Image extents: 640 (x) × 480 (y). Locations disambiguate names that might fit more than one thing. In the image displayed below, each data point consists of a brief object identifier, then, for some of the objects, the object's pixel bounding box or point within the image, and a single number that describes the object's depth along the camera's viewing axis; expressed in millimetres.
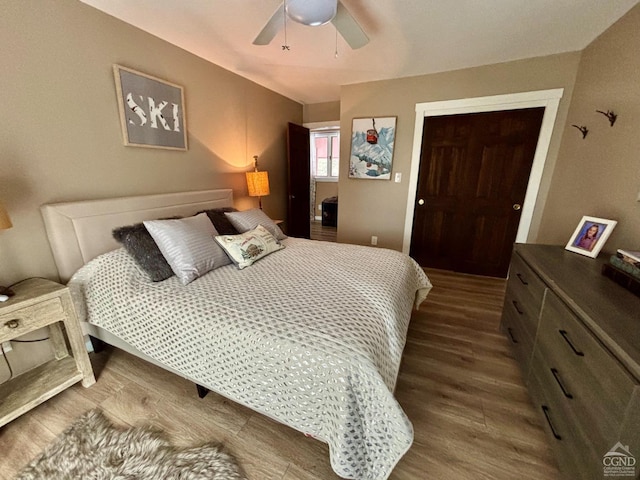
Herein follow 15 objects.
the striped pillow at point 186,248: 1644
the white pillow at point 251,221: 2332
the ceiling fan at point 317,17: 1415
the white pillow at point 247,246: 1847
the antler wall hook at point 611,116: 1827
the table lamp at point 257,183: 3100
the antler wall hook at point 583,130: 2188
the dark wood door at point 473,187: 2832
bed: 985
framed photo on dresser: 1584
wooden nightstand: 1292
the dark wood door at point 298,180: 3857
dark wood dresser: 790
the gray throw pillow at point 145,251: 1622
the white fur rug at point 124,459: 1121
